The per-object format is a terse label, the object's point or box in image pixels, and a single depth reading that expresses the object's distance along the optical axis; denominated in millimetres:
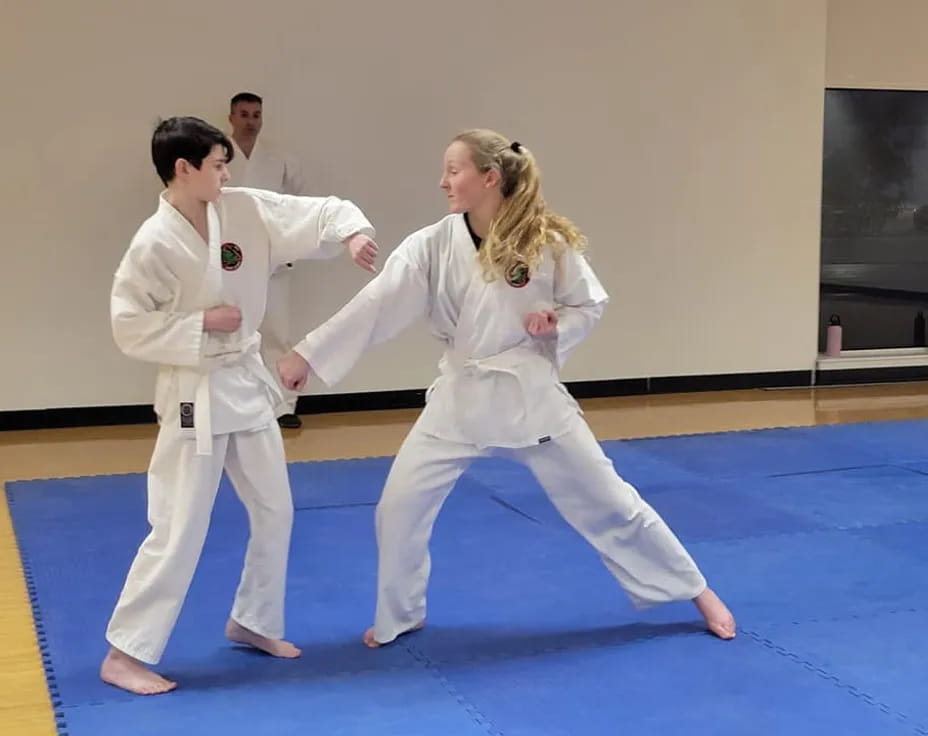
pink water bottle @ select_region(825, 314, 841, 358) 8344
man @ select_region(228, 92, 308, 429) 6508
